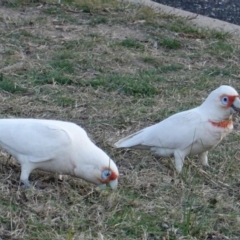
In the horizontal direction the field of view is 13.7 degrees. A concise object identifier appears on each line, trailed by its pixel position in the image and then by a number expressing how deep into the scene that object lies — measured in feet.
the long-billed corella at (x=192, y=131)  20.43
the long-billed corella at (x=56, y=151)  18.51
